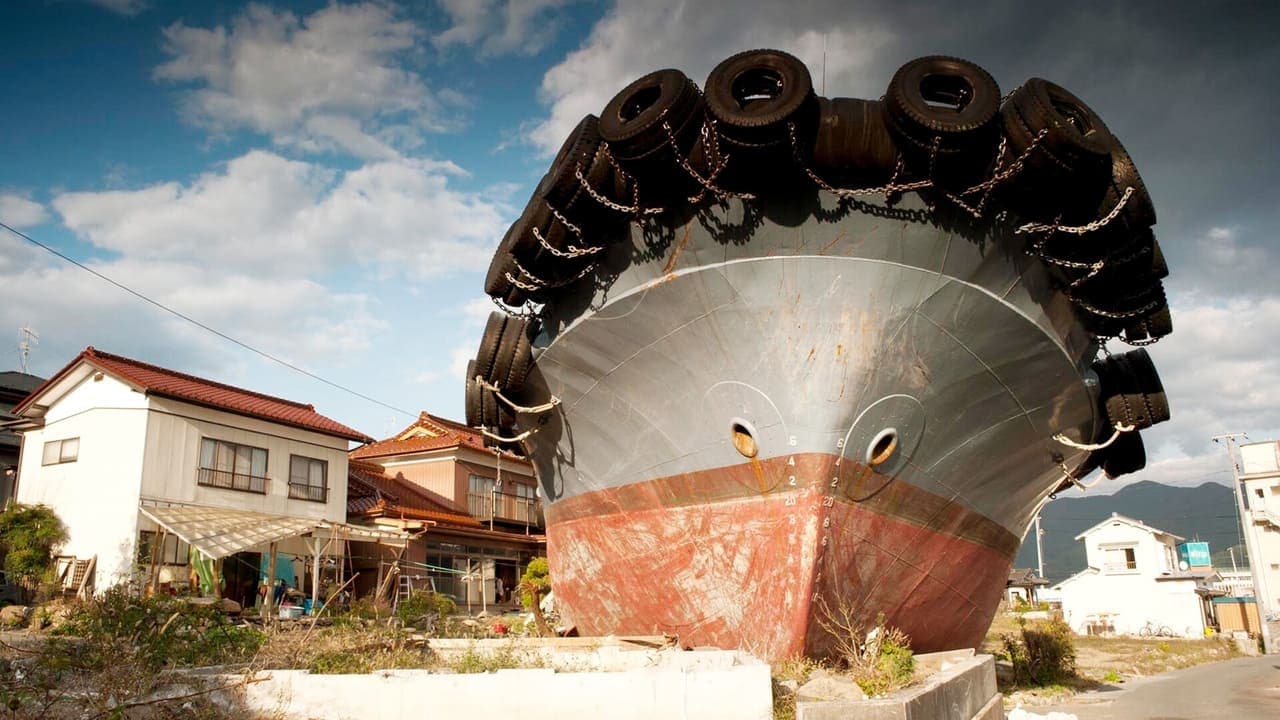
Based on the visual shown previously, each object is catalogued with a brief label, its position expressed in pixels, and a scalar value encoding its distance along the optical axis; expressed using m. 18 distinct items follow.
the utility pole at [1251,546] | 32.62
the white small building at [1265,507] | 41.38
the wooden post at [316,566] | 19.03
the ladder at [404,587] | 24.50
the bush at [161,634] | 8.51
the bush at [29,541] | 19.83
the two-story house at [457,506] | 27.19
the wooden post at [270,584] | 17.47
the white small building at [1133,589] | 40.94
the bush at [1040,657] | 12.98
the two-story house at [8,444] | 26.39
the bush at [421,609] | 15.45
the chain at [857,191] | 7.60
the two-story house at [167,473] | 19.91
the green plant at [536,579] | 12.88
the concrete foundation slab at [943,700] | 4.77
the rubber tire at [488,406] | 10.27
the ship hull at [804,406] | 8.01
